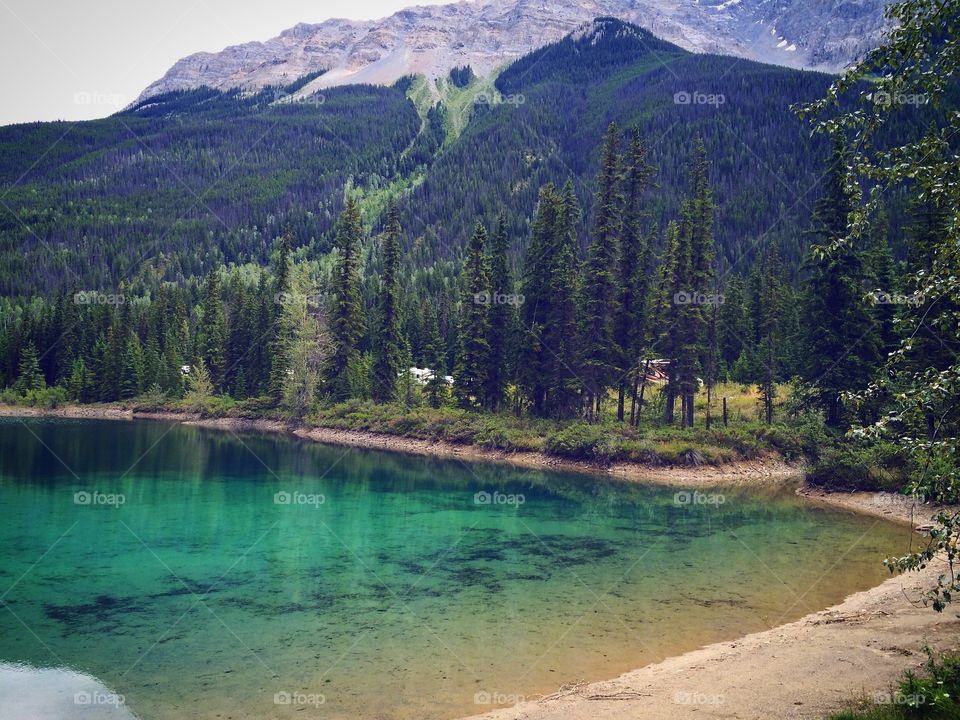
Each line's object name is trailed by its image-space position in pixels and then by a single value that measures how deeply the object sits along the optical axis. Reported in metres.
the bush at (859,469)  39.56
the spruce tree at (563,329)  62.12
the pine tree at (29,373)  102.69
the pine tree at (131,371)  100.06
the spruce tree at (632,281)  60.78
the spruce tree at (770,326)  57.97
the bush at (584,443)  53.25
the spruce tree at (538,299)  63.31
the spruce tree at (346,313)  77.62
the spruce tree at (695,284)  59.22
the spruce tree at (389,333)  76.44
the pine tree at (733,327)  83.88
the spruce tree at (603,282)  61.16
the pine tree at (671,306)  59.34
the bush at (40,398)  97.88
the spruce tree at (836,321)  49.97
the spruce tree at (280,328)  80.75
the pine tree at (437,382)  70.00
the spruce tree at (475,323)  66.44
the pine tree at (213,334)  95.62
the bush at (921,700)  10.95
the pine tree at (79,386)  100.62
